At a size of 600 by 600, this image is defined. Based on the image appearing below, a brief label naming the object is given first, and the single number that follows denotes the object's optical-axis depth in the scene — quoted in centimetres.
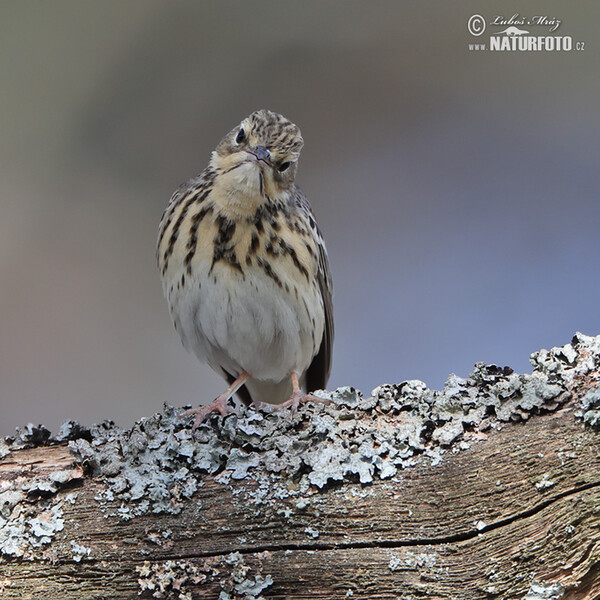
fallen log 468
